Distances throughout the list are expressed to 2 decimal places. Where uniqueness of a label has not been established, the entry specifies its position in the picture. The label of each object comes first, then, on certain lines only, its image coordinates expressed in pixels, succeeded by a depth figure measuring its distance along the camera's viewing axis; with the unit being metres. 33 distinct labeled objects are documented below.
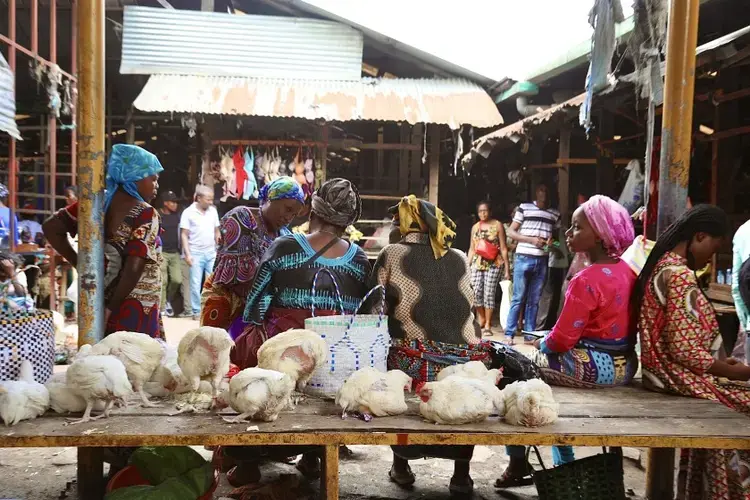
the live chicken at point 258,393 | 2.36
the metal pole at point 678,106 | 3.69
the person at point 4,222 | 6.91
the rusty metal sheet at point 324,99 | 9.19
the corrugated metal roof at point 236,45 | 10.16
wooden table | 2.26
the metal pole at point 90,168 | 3.31
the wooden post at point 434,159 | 10.24
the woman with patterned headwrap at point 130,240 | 3.52
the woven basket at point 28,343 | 2.44
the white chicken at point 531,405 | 2.43
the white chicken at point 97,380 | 2.33
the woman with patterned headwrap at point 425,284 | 3.16
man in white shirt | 9.69
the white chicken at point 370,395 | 2.49
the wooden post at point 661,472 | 3.38
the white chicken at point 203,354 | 2.51
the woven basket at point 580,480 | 2.92
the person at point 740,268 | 4.22
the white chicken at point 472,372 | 2.70
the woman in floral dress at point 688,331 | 3.01
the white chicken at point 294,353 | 2.53
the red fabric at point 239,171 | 9.92
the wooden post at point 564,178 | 8.84
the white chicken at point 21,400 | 2.30
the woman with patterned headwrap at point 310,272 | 3.23
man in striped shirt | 8.64
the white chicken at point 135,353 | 2.54
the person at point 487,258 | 9.39
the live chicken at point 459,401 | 2.43
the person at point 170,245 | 10.33
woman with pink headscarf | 3.12
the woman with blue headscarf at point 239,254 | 3.99
